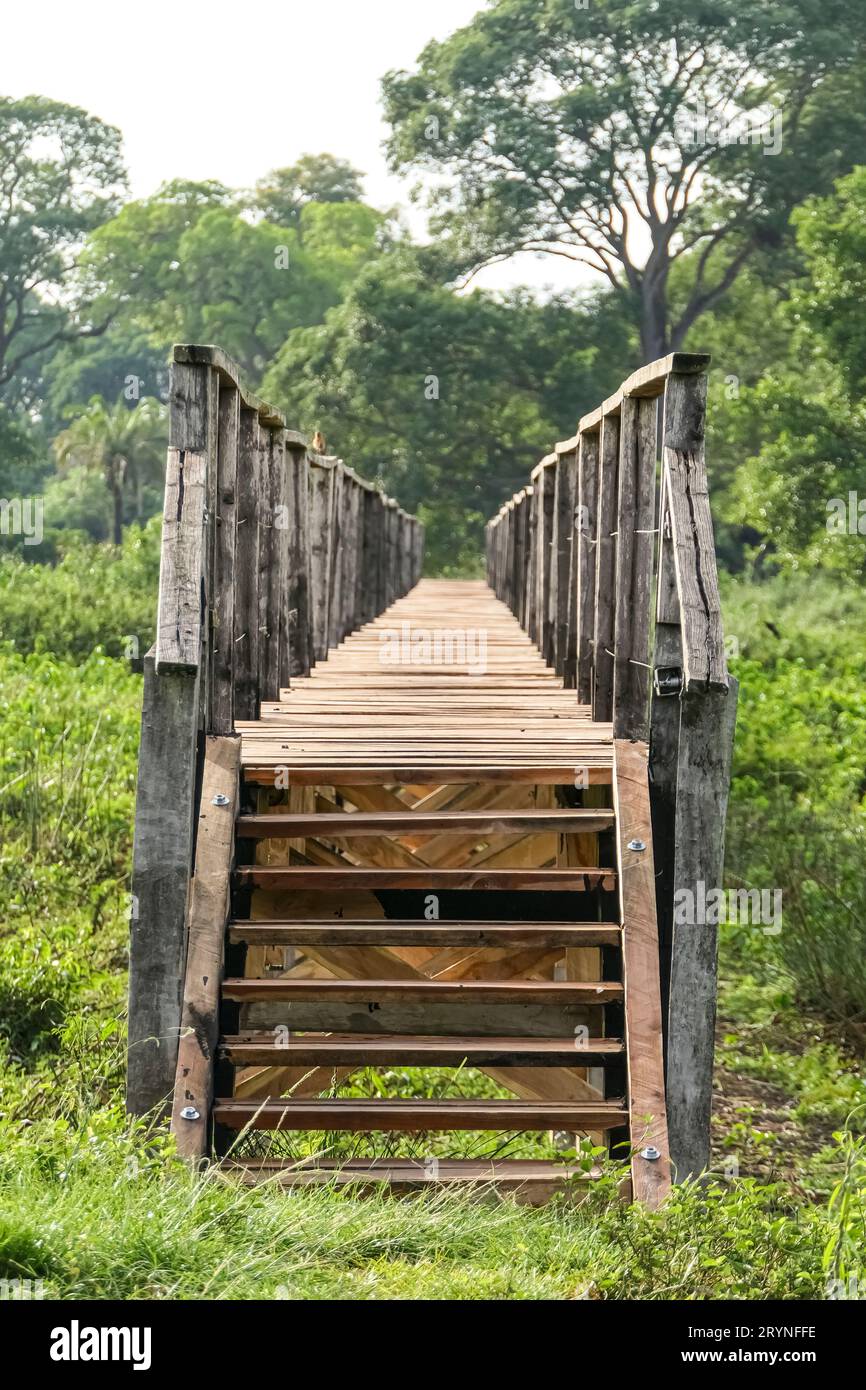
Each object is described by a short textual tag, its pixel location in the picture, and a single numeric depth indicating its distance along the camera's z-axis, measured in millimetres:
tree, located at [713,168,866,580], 20594
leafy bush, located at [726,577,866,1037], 9000
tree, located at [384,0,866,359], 34000
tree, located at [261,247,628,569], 33781
